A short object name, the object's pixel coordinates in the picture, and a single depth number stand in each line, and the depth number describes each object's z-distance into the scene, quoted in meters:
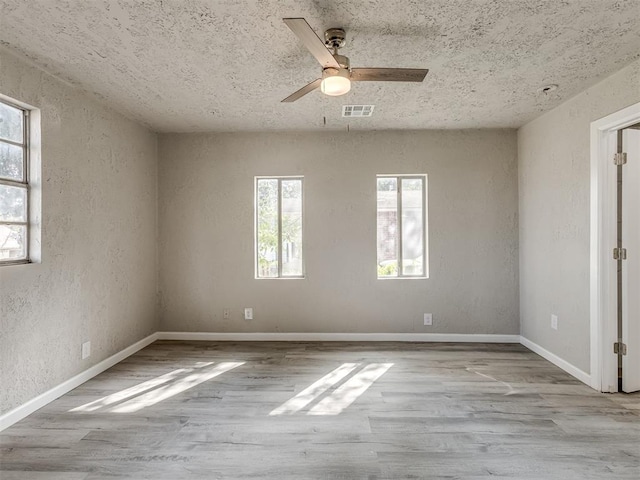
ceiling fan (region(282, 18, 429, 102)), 1.92
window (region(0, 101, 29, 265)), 2.32
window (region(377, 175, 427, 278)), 4.14
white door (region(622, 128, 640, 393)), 2.71
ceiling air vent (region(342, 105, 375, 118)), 3.26
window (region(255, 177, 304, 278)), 4.17
